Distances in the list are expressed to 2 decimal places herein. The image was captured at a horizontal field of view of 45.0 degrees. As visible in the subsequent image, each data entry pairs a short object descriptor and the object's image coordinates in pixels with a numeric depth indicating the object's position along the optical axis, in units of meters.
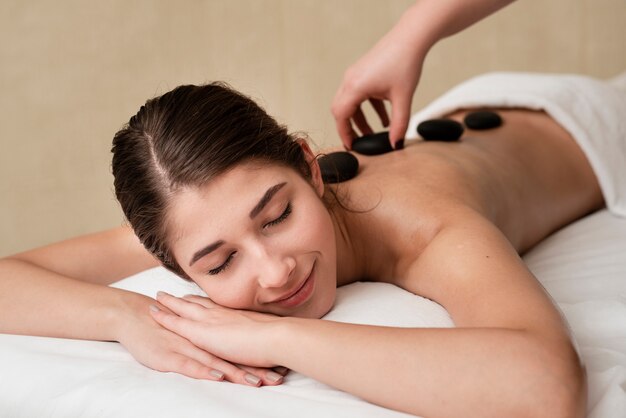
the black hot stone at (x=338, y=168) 1.44
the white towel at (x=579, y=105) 1.79
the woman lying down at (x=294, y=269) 0.90
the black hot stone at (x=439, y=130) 1.65
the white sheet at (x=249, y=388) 0.92
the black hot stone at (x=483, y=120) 1.79
